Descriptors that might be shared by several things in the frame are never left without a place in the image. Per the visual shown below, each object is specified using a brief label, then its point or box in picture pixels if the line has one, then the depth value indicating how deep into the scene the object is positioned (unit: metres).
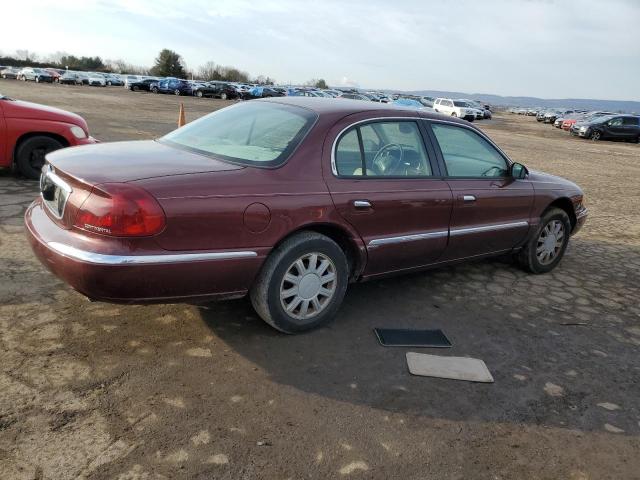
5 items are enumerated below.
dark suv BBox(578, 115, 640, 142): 31.26
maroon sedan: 2.92
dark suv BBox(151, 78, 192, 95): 50.59
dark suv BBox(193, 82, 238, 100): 50.25
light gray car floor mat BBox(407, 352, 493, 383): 3.33
